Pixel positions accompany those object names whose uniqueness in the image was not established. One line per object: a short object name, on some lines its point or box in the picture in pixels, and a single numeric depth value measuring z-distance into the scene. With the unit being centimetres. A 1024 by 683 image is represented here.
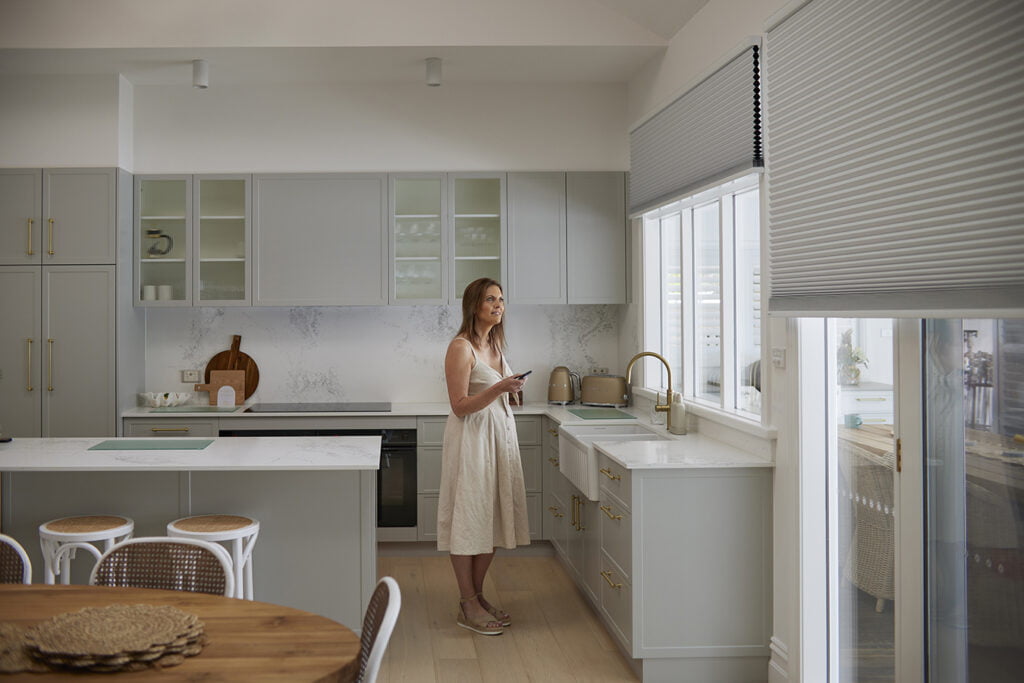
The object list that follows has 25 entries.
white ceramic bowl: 523
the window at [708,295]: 375
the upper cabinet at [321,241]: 524
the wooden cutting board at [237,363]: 554
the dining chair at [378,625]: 169
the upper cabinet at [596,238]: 533
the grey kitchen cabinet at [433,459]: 511
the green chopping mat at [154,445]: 361
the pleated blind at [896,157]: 194
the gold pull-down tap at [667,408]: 409
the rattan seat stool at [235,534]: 311
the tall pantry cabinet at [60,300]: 496
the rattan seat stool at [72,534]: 312
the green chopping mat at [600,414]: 474
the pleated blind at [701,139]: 333
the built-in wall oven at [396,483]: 512
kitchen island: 341
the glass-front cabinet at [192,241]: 523
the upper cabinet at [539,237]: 530
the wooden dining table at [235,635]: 163
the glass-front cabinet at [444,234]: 529
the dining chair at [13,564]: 235
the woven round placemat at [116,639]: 162
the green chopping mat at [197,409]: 514
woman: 372
